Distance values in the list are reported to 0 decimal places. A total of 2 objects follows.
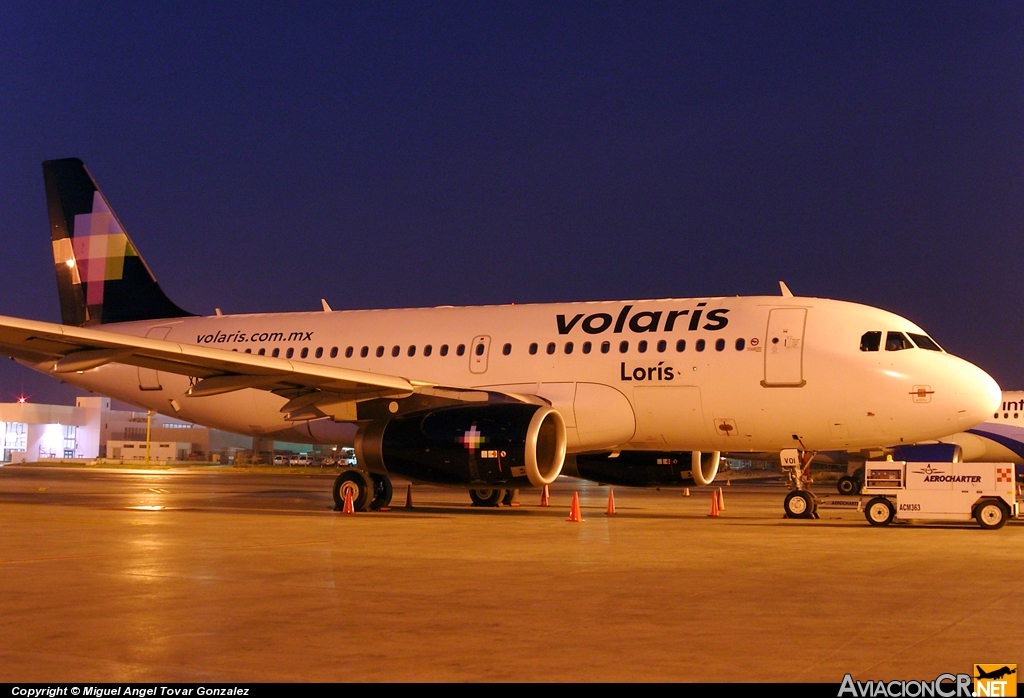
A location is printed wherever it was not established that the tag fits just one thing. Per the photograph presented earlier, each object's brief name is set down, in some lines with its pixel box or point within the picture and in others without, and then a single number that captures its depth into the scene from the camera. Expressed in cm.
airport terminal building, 8706
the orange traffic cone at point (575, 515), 1800
